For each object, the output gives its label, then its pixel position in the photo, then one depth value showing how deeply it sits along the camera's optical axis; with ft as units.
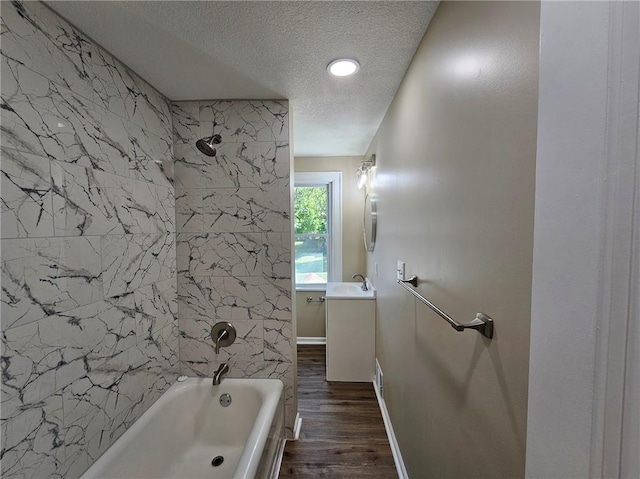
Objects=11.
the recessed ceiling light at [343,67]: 4.47
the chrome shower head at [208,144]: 5.08
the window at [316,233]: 11.02
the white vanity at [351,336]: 8.30
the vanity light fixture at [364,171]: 8.59
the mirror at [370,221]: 8.20
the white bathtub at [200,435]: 4.07
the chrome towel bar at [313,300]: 11.13
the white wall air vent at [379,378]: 7.17
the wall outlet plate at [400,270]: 5.03
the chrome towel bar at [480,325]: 2.32
